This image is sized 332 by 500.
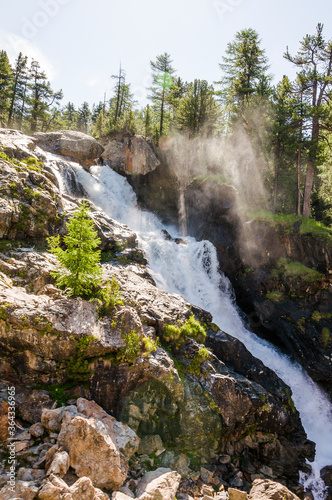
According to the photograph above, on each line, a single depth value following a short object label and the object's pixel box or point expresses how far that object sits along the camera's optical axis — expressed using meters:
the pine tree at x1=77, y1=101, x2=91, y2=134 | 59.97
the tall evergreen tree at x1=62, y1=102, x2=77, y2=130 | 57.94
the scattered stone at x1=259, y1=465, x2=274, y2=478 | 11.12
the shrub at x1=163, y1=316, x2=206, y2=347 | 12.45
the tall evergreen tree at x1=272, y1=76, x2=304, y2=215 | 24.83
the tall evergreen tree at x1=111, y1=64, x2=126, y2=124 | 46.47
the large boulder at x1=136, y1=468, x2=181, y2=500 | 7.17
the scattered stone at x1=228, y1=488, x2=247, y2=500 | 8.44
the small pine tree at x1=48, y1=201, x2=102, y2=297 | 9.93
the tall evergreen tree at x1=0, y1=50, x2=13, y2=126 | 33.91
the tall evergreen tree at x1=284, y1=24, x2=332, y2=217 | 23.97
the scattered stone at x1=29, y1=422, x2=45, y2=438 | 7.29
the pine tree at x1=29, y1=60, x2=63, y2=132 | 39.59
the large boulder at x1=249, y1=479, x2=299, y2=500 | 8.34
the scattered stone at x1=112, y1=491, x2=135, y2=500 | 6.61
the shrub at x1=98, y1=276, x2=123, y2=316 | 10.73
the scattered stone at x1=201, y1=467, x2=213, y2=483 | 9.33
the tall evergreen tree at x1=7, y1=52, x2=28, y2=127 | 37.81
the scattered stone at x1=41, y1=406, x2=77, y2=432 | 7.46
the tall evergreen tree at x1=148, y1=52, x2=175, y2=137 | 40.34
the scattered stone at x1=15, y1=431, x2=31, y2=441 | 7.12
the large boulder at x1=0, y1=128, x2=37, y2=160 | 16.40
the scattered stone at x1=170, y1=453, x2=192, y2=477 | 9.16
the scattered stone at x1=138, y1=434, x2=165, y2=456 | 9.17
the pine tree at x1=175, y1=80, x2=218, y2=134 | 34.19
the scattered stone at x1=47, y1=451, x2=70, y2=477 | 6.33
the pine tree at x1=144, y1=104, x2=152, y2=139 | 36.72
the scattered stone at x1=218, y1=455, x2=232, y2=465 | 10.68
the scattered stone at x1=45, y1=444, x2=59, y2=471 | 6.59
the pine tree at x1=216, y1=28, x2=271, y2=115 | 32.22
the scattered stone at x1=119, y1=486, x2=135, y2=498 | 7.11
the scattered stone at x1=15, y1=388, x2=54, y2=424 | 7.89
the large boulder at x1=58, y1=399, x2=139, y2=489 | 6.91
